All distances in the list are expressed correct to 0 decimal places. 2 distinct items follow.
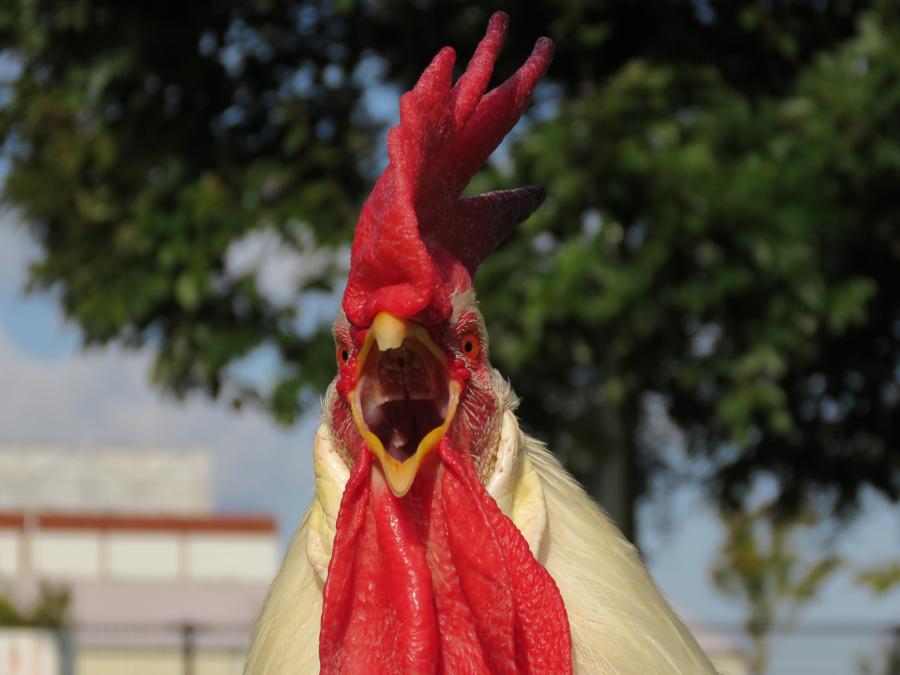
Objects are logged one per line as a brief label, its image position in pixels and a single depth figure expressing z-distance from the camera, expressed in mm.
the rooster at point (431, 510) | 2402
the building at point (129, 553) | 27141
